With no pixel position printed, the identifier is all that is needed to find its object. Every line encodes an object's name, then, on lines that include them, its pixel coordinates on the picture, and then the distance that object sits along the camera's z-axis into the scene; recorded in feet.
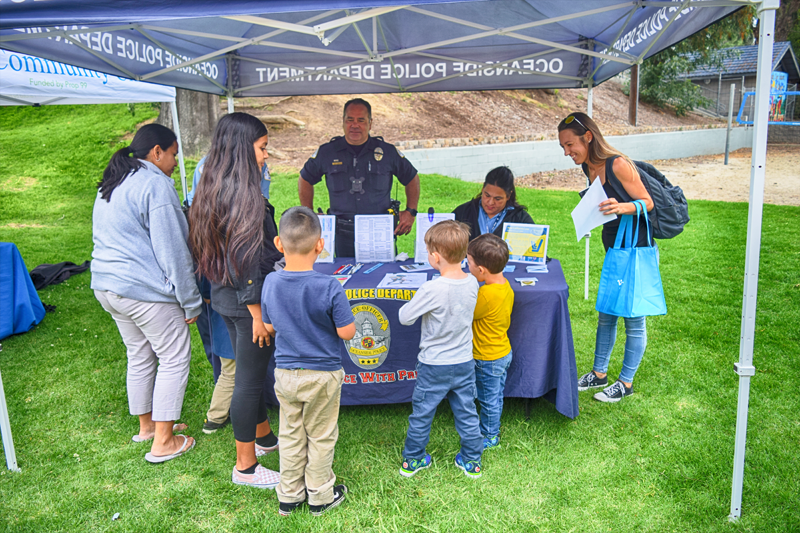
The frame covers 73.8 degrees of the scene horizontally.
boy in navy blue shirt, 6.59
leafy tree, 68.64
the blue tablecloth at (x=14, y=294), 13.84
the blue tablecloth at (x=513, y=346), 8.68
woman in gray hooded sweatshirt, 7.72
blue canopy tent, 6.27
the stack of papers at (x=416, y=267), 9.97
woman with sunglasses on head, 8.80
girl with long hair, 6.95
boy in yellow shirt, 7.91
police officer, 13.00
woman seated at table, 10.57
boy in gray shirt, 7.25
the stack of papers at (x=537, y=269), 9.67
